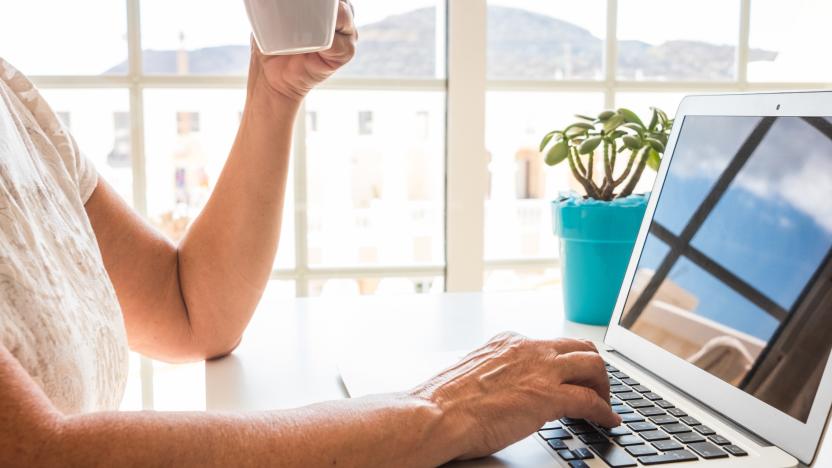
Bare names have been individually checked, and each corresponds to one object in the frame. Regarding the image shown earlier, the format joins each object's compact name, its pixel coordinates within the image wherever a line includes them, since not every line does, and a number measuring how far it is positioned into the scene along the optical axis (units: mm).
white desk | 801
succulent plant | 1014
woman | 494
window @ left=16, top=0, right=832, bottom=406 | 1837
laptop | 582
